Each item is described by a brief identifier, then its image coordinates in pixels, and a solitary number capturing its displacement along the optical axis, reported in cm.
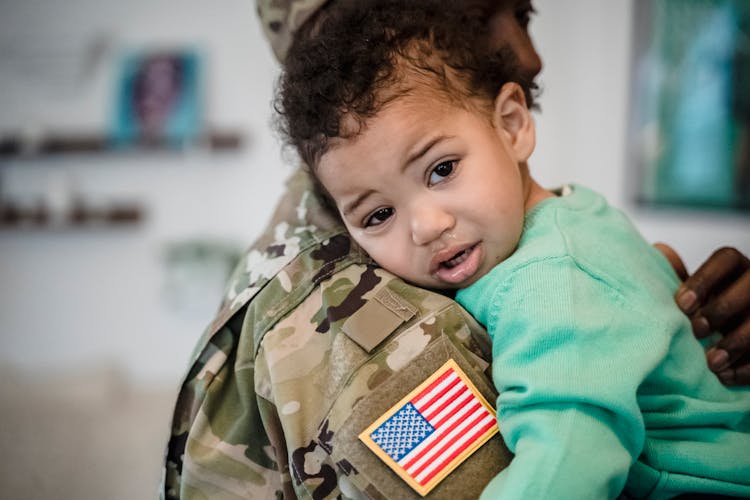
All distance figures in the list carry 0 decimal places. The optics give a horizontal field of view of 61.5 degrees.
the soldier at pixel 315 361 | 68
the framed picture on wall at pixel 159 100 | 265
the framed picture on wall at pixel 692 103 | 197
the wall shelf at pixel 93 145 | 258
